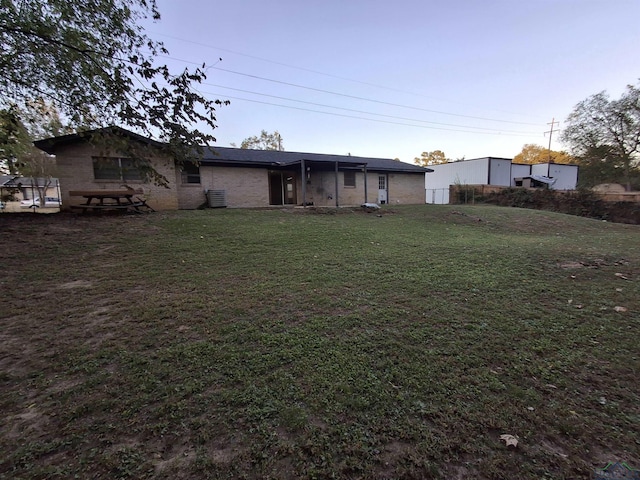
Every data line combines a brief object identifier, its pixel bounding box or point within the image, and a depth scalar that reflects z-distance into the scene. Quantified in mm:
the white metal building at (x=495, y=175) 23875
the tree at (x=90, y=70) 3457
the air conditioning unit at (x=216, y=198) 14016
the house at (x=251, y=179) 11641
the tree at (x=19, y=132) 6729
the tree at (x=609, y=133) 25719
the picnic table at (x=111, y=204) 9820
